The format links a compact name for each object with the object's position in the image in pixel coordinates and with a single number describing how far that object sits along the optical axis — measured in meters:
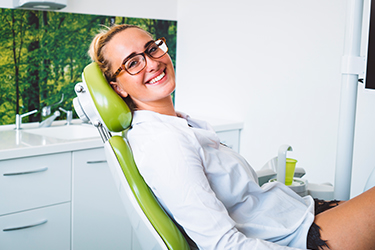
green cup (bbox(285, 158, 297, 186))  1.61
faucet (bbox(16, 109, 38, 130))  2.50
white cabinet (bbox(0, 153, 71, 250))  1.89
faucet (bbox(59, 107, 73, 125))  2.71
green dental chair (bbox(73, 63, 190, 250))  1.07
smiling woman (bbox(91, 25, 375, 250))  1.03
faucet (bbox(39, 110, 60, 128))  2.60
